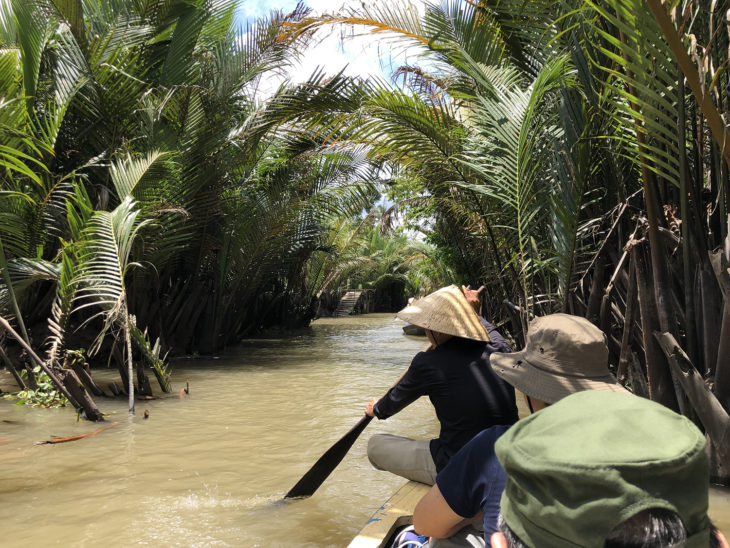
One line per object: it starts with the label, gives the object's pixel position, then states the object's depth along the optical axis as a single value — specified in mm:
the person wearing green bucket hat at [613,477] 811
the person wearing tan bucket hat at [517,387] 1529
